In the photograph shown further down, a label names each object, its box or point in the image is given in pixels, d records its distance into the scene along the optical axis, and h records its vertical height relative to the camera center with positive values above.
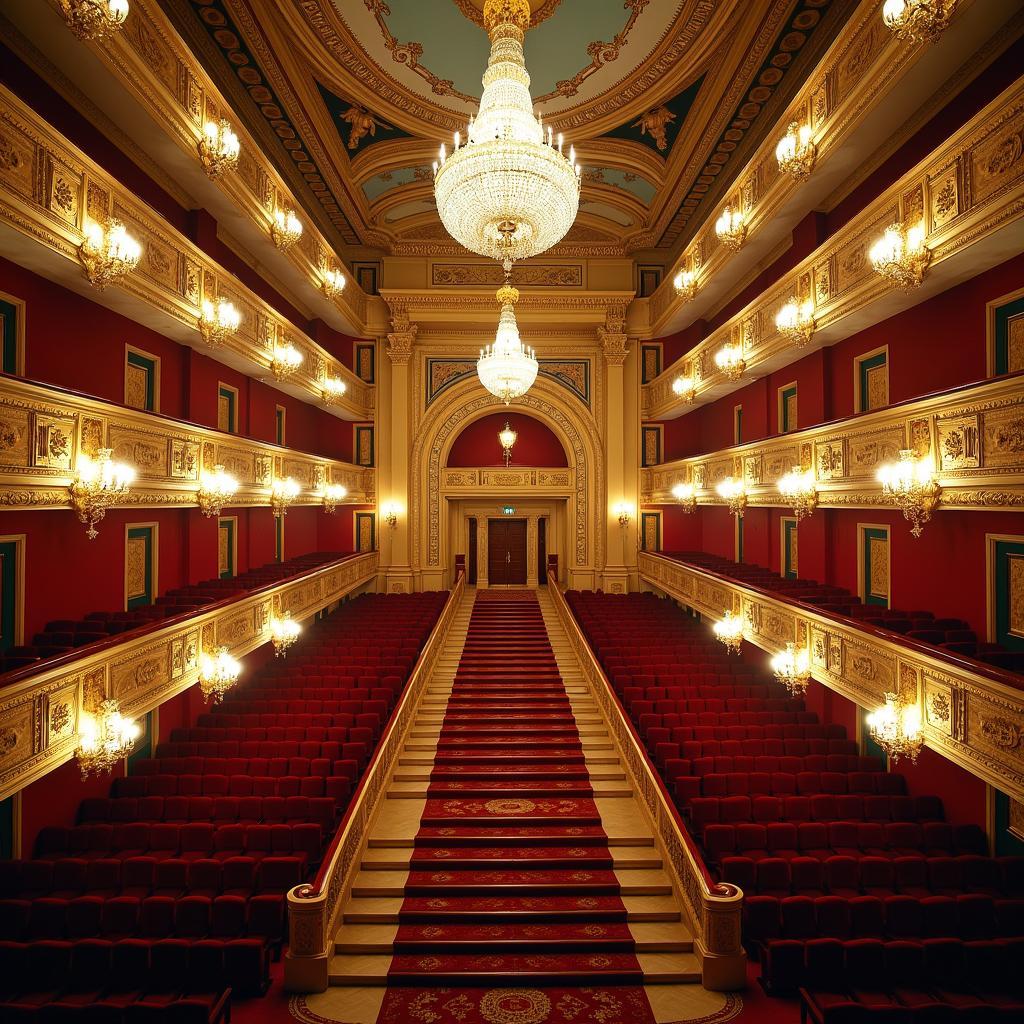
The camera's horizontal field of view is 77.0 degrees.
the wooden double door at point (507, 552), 21.38 -1.21
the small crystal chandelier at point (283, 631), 10.09 -1.86
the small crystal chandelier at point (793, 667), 8.37 -2.01
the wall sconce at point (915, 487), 6.27 +0.29
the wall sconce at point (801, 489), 8.80 +0.37
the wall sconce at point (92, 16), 5.49 +4.34
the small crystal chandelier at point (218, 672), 7.92 -1.98
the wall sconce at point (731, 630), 10.41 -1.88
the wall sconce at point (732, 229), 11.38 +5.16
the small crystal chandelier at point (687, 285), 14.58 +5.29
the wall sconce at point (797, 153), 8.88 +5.09
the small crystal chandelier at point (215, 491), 8.47 +0.33
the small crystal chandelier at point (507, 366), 11.45 +2.75
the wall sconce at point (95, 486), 5.95 +0.27
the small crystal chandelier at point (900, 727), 6.34 -2.11
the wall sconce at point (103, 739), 5.86 -2.09
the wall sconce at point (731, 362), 11.82 +2.92
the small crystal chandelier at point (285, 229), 11.35 +5.14
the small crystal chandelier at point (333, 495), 14.34 +0.46
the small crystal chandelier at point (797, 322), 9.12 +2.83
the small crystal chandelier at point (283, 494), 11.11 +0.37
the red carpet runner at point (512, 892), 5.76 -4.09
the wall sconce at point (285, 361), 11.48 +2.82
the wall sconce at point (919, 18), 5.49 +4.34
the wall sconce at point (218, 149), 8.52 +4.94
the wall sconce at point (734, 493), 11.30 +0.41
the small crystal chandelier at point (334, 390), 14.87 +2.98
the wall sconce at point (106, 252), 6.30 +2.61
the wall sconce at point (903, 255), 6.59 +2.72
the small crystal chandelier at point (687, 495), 14.16 +0.47
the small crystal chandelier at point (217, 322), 8.84 +2.74
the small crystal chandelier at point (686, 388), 14.85 +3.02
